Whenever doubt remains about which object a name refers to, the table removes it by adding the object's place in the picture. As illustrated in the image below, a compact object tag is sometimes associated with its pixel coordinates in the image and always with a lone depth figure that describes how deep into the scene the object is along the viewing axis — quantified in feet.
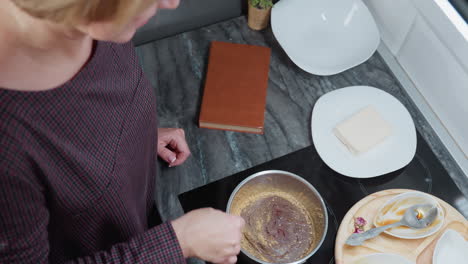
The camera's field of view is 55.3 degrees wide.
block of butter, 3.10
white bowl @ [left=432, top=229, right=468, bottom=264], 2.74
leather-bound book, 3.24
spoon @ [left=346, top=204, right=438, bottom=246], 2.72
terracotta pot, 3.64
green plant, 3.60
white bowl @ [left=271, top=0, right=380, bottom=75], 3.55
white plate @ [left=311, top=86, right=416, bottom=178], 3.10
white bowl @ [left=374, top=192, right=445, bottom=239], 2.80
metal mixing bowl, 2.79
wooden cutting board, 2.77
